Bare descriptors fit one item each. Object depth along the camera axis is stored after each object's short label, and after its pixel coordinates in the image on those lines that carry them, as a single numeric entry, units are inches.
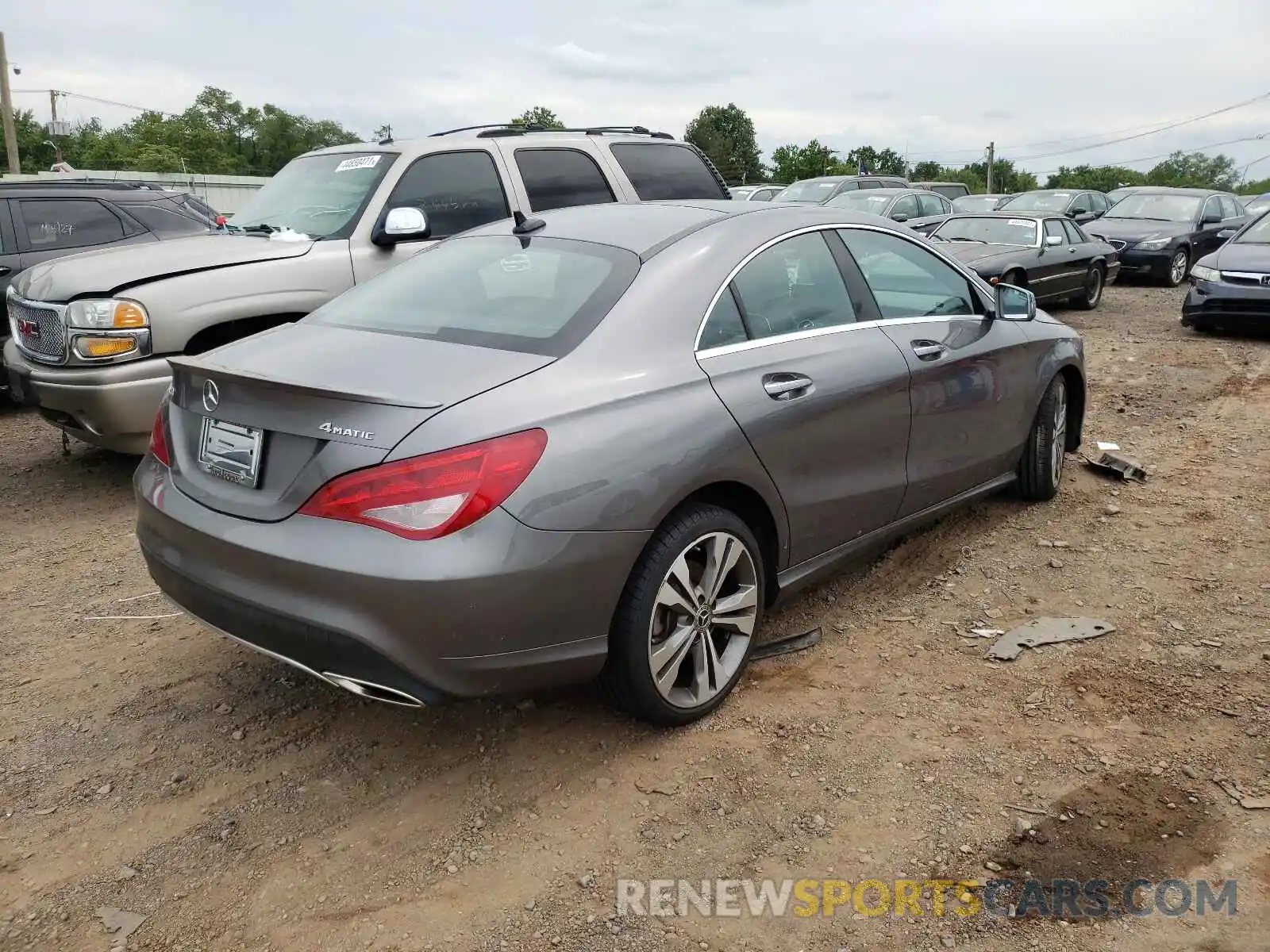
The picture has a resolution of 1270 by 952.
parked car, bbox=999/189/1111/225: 720.3
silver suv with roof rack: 215.9
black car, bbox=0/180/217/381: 321.7
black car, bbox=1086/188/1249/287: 631.8
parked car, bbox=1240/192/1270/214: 843.2
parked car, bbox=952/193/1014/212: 769.6
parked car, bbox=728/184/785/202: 857.5
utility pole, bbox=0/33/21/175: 1346.9
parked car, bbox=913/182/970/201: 951.6
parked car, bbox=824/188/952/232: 655.8
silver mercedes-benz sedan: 107.3
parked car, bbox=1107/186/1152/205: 709.3
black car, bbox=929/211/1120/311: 468.8
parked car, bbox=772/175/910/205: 730.8
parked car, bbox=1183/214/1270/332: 426.0
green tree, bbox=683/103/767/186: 3828.7
